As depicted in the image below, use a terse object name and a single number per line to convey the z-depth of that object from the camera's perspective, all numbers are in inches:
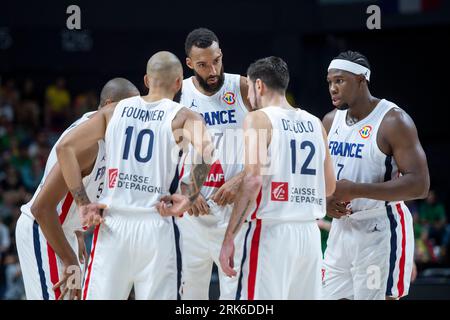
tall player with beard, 500.7
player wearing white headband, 499.5
